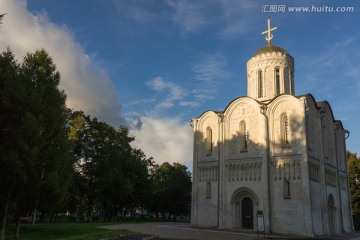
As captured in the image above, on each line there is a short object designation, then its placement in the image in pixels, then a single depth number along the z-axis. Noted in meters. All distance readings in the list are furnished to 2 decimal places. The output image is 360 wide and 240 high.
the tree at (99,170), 37.44
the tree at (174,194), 51.41
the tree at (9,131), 15.03
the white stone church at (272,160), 26.09
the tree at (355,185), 41.19
